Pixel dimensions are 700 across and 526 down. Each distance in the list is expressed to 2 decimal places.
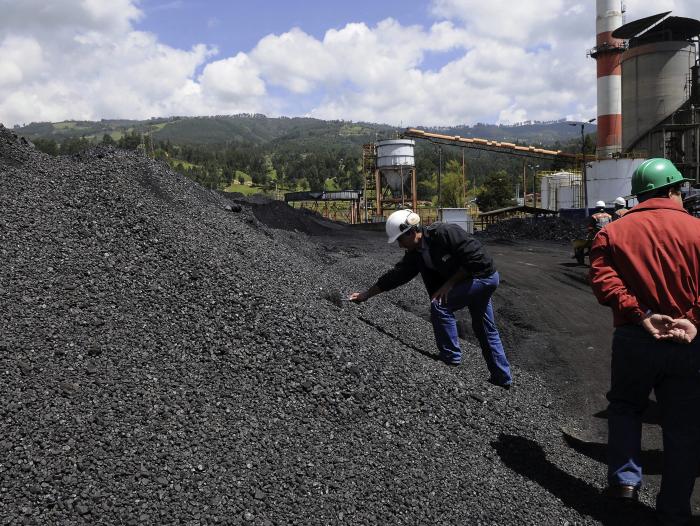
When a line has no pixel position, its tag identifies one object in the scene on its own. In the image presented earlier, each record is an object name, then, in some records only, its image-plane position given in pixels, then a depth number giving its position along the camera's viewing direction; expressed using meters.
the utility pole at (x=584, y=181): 34.03
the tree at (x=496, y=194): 72.44
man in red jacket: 3.19
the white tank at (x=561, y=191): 44.75
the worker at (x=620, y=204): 12.70
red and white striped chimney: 42.50
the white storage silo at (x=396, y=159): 39.06
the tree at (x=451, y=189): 78.25
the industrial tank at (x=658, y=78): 40.62
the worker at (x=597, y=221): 13.65
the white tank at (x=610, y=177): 38.06
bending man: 5.14
